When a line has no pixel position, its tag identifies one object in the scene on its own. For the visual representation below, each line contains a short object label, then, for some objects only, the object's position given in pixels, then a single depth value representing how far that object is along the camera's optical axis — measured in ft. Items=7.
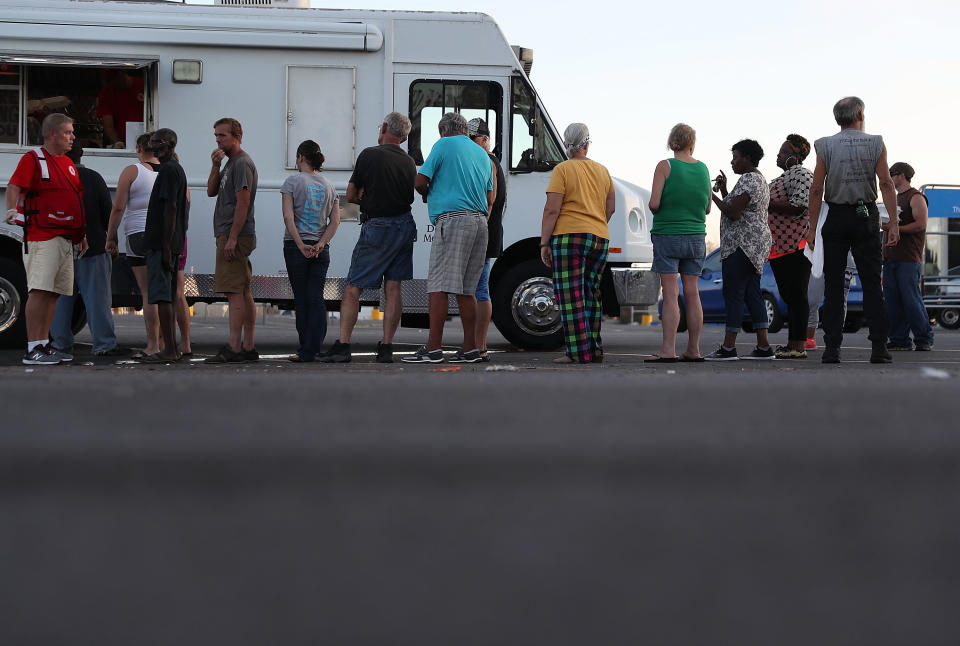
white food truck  50.85
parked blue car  102.22
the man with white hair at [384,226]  41.83
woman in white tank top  43.68
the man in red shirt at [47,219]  38.47
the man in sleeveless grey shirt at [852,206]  39.17
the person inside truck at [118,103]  51.34
